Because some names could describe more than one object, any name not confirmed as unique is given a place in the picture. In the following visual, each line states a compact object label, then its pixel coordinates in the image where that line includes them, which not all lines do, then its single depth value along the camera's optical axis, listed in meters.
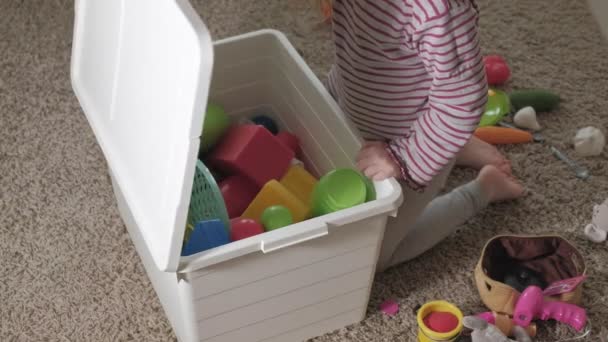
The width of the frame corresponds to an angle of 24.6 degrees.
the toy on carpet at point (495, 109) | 2.66
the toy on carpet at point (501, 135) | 2.64
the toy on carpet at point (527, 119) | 2.65
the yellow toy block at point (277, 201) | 2.20
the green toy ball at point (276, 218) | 2.13
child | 2.00
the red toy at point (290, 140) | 2.36
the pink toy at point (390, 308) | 2.32
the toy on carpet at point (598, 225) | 2.43
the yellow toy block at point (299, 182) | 2.29
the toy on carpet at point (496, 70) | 2.75
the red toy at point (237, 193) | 2.28
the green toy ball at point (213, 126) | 2.31
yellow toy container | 2.20
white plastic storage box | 1.85
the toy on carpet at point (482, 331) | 2.20
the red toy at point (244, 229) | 2.11
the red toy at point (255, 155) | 2.27
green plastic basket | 2.13
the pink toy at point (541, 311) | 2.25
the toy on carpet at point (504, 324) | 2.26
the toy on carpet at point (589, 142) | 2.60
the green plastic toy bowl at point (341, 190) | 2.13
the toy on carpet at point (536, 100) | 2.70
